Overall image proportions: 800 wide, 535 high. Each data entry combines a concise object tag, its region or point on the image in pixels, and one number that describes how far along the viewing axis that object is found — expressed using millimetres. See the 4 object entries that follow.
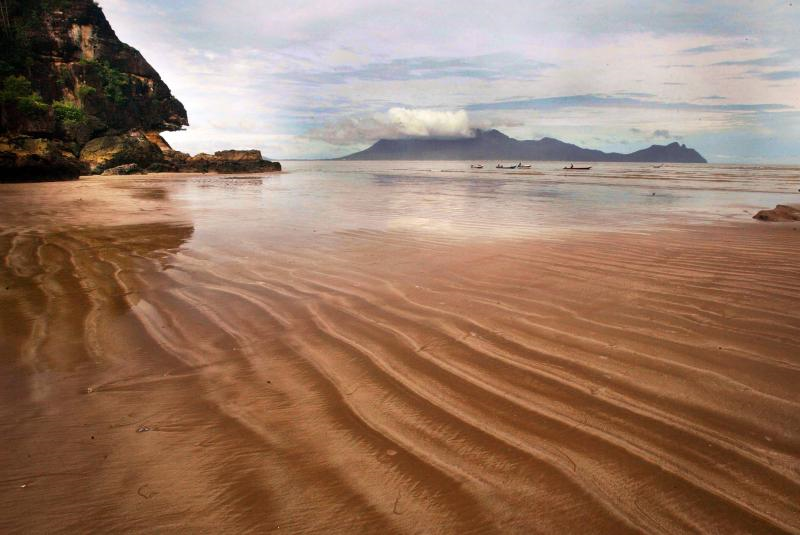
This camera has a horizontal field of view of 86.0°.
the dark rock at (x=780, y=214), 10375
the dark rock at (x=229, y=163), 41500
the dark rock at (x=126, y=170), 33250
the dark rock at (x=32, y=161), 20438
